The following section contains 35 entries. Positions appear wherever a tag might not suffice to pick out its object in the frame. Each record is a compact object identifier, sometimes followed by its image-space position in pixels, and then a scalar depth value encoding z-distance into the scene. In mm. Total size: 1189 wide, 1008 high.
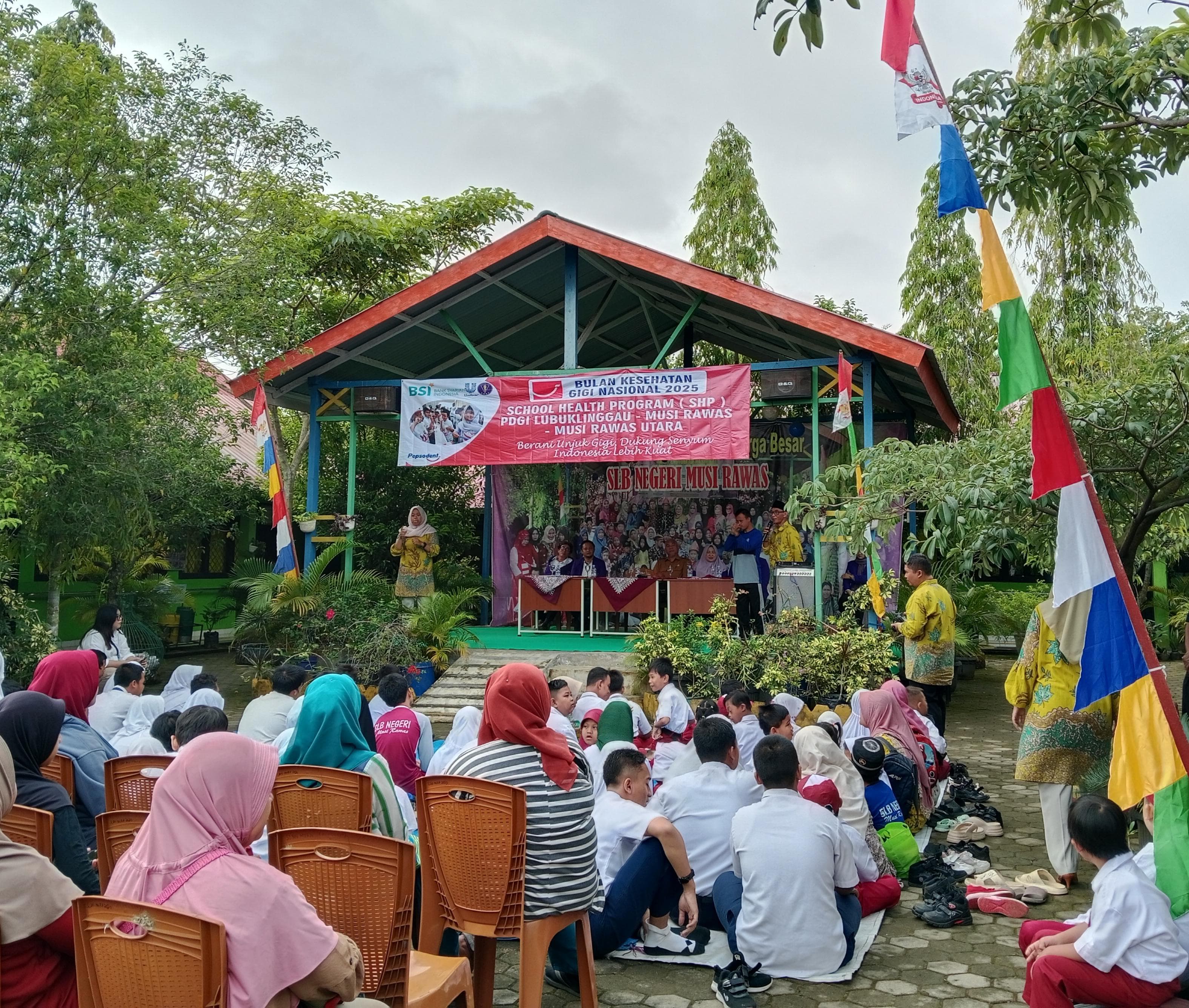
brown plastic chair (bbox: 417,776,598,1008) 3275
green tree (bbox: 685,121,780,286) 25188
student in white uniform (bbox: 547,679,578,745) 6352
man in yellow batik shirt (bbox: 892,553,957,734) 7355
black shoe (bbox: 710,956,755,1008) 3715
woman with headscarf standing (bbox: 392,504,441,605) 12320
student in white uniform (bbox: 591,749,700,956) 3949
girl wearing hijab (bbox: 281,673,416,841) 3852
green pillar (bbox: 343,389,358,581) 12461
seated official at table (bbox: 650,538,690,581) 14211
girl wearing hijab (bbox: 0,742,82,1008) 2221
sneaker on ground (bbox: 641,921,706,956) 4262
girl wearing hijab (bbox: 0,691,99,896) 3129
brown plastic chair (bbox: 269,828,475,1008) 2646
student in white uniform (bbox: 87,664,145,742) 6062
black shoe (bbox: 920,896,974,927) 4625
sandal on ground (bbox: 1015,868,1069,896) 5043
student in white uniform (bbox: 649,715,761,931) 4477
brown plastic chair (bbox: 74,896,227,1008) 2057
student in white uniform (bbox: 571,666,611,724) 7043
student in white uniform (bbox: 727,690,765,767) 5898
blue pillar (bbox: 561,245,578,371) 11211
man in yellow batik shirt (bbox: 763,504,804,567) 11867
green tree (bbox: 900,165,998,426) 21688
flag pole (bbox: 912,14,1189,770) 3461
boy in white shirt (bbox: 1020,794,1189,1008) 3123
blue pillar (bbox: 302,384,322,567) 12586
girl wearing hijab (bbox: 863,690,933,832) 6086
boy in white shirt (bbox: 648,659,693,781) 7117
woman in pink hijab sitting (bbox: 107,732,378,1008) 2186
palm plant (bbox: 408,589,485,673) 11531
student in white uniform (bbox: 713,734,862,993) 3963
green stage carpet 11859
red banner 10789
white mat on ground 4016
